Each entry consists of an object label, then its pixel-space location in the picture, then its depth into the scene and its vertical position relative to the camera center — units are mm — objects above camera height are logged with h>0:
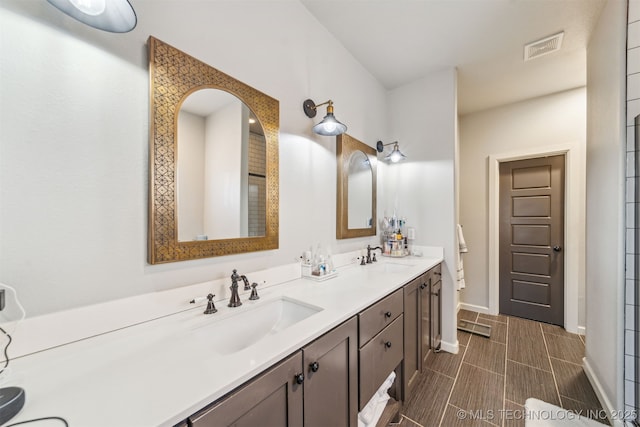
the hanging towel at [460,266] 2476 -575
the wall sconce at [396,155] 2387 +595
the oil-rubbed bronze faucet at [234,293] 1077 -374
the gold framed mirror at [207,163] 949 +243
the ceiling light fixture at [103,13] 703 +621
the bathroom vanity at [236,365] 534 -437
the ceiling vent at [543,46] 1938 +1461
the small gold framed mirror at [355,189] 1986 +228
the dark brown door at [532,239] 2789 -314
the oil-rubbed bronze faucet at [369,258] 2126 -410
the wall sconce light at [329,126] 1496 +572
